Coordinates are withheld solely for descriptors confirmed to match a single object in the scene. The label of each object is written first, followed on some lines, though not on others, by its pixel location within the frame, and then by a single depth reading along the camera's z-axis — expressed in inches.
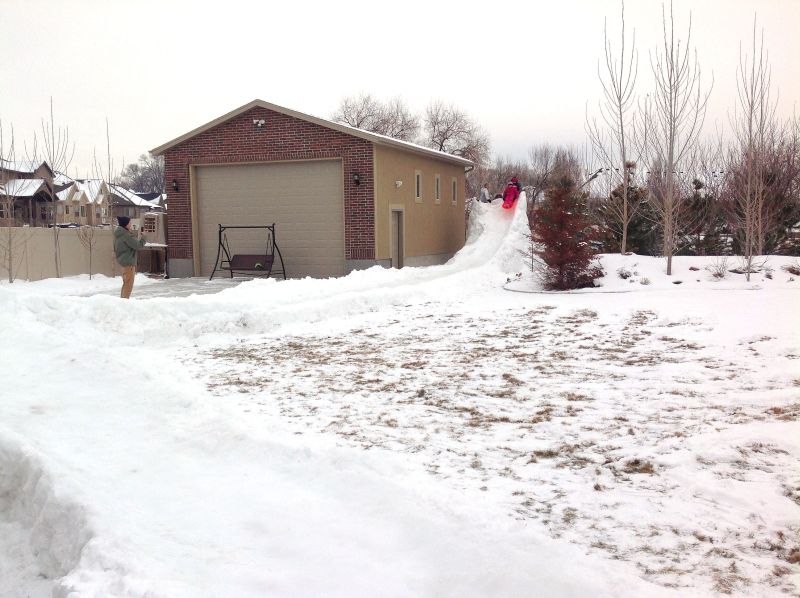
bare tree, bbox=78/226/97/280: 681.6
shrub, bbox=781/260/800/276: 495.4
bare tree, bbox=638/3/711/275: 537.3
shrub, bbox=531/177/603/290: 528.1
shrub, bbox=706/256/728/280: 503.8
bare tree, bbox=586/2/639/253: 659.4
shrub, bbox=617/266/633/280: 532.4
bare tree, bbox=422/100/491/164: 2193.7
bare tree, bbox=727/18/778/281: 557.8
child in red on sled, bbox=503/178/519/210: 1019.9
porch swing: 662.5
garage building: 666.2
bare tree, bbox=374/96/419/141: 2214.6
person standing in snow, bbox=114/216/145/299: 446.0
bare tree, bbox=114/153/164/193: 3791.1
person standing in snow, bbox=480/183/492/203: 1119.1
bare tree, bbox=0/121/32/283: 601.6
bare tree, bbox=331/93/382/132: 2273.6
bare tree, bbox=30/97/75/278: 655.8
